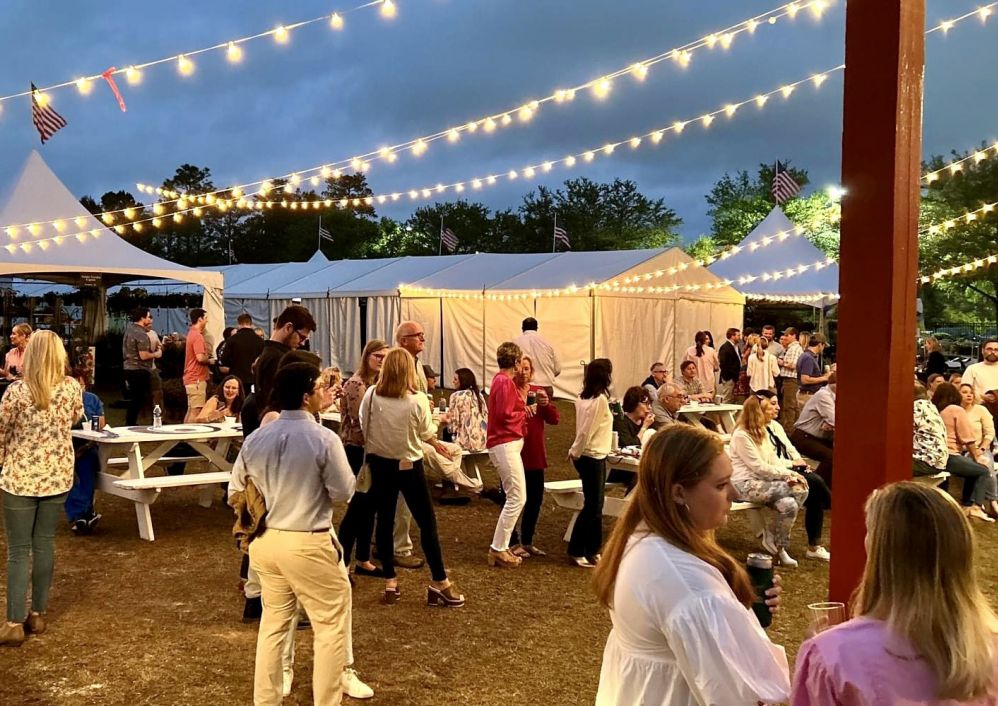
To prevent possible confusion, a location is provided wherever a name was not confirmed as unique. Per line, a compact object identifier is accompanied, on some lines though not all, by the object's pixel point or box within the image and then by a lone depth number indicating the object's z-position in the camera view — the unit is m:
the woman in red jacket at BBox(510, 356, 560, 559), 6.27
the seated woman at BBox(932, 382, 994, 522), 8.06
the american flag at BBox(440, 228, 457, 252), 25.72
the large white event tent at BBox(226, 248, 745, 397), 16.09
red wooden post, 2.71
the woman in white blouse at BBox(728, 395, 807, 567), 6.32
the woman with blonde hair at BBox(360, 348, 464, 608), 5.06
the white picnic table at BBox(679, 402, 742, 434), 11.11
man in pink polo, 10.73
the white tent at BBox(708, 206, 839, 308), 21.16
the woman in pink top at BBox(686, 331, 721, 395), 13.01
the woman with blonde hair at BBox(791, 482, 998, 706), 1.49
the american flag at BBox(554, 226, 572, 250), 22.30
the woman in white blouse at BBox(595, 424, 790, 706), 1.69
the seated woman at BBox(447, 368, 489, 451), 8.34
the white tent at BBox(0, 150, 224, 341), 13.24
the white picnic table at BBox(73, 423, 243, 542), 6.77
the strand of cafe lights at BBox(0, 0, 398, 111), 5.94
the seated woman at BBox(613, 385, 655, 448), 6.91
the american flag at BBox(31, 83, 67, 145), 12.95
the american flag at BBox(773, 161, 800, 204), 23.62
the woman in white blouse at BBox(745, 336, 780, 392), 13.45
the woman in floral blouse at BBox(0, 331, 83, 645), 4.43
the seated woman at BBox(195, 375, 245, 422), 8.16
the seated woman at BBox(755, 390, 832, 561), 6.59
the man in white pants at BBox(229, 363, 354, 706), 3.32
